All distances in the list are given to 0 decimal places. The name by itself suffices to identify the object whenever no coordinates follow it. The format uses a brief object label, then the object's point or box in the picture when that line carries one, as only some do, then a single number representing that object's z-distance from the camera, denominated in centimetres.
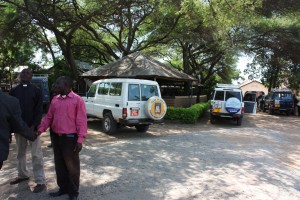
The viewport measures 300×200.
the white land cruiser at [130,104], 790
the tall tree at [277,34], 1335
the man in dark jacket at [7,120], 263
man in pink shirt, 330
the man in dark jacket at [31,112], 371
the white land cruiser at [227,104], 1128
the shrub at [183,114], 1112
